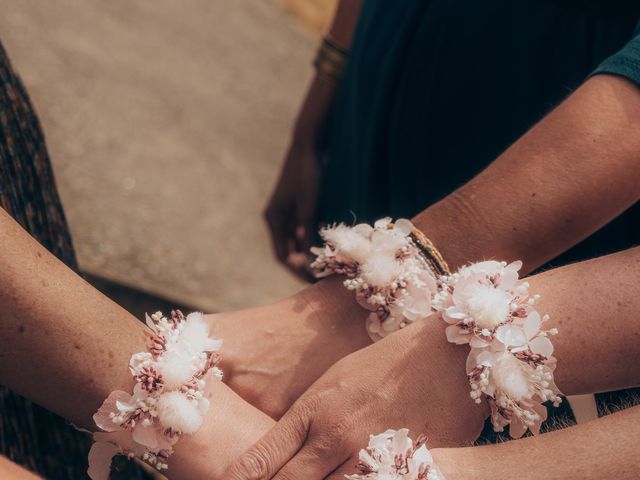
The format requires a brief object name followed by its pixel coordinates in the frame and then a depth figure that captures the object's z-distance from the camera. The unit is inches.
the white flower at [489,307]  39.0
